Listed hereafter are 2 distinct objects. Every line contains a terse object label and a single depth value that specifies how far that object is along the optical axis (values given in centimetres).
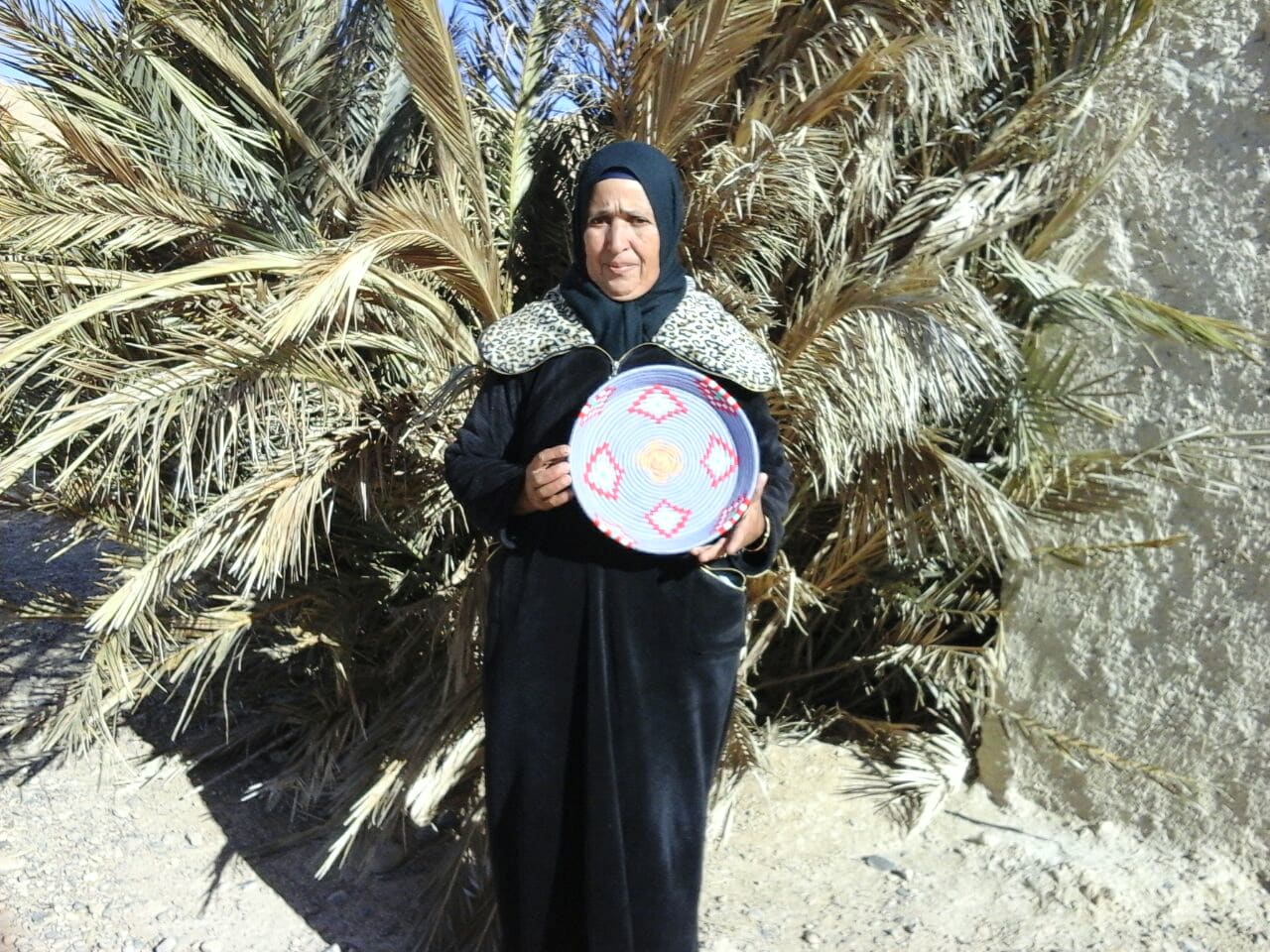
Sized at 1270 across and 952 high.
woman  237
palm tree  335
